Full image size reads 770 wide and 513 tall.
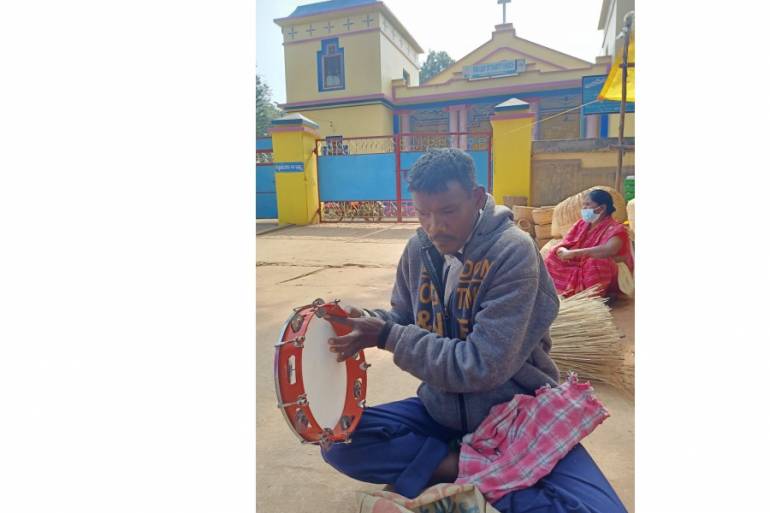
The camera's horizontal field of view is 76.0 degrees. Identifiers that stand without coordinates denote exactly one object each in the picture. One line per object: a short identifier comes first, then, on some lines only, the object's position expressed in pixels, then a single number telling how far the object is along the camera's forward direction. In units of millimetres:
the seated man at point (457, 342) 1088
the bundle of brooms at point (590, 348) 2020
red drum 1097
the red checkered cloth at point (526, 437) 1088
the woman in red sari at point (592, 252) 2613
